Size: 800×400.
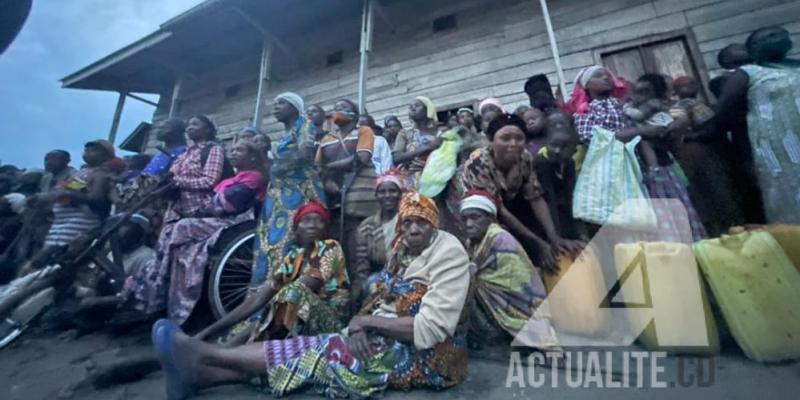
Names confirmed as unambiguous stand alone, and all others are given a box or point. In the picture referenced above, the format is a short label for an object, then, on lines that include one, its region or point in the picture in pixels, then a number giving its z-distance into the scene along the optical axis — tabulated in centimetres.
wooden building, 506
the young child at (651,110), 293
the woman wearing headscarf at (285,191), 292
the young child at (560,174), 298
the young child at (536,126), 336
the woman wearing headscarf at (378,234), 281
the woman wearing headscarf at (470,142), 371
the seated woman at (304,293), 215
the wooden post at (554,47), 510
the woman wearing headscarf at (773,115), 267
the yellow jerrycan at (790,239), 201
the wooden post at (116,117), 961
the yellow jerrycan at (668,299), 206
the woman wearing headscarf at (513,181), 276
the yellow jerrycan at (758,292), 189
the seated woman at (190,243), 294
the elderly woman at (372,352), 186
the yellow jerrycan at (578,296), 236
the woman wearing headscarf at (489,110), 395
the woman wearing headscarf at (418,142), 394
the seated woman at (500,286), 228
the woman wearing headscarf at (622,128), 259
